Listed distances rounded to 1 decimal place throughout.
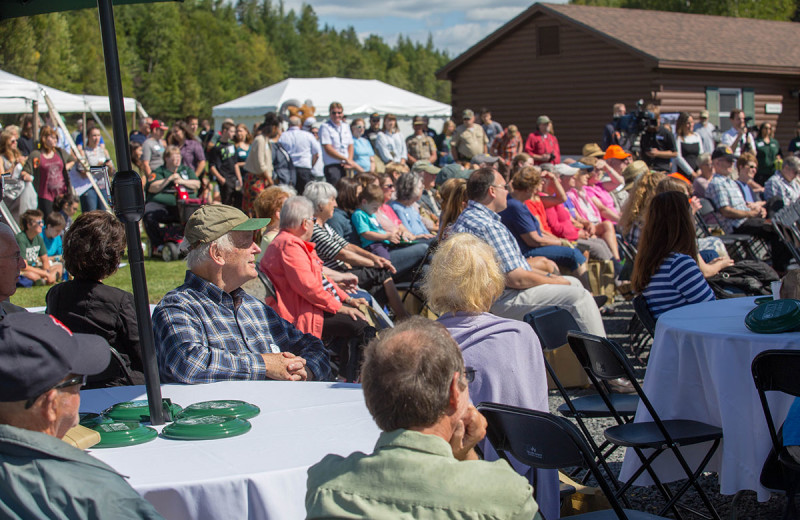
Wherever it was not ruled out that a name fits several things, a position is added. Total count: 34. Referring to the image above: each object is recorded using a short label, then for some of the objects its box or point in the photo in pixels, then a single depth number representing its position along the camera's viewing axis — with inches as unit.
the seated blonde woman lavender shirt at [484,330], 133.6
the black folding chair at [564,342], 162.7
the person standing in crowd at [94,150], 544.4
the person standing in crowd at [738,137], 670.5
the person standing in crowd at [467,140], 677.3
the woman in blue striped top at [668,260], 191.6
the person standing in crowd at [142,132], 620.4
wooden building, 927.0
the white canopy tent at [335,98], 871.1
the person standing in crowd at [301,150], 491.5
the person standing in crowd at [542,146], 701.3
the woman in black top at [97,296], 152.6
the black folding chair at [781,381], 120.8
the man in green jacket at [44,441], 71.3
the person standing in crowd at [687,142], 588.9
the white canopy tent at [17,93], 495.0
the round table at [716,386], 139.9
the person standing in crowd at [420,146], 673.0
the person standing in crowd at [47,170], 461.1
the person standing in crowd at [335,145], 532.7
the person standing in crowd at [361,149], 568.4
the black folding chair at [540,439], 99.4
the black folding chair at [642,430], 138.9
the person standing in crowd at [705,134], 666.8
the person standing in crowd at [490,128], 773.9
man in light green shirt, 70.6
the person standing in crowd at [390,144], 643.5
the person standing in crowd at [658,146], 567.2
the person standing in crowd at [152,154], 533.2
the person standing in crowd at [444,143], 746.7
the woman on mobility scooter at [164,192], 460.4
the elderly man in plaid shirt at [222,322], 134.6
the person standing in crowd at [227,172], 524.7
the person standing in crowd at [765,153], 676.1
